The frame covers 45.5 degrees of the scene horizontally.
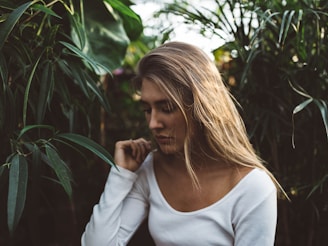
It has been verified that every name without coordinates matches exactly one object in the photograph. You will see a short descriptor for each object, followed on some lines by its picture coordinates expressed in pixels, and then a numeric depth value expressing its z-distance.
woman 1.02
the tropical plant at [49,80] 0.92
